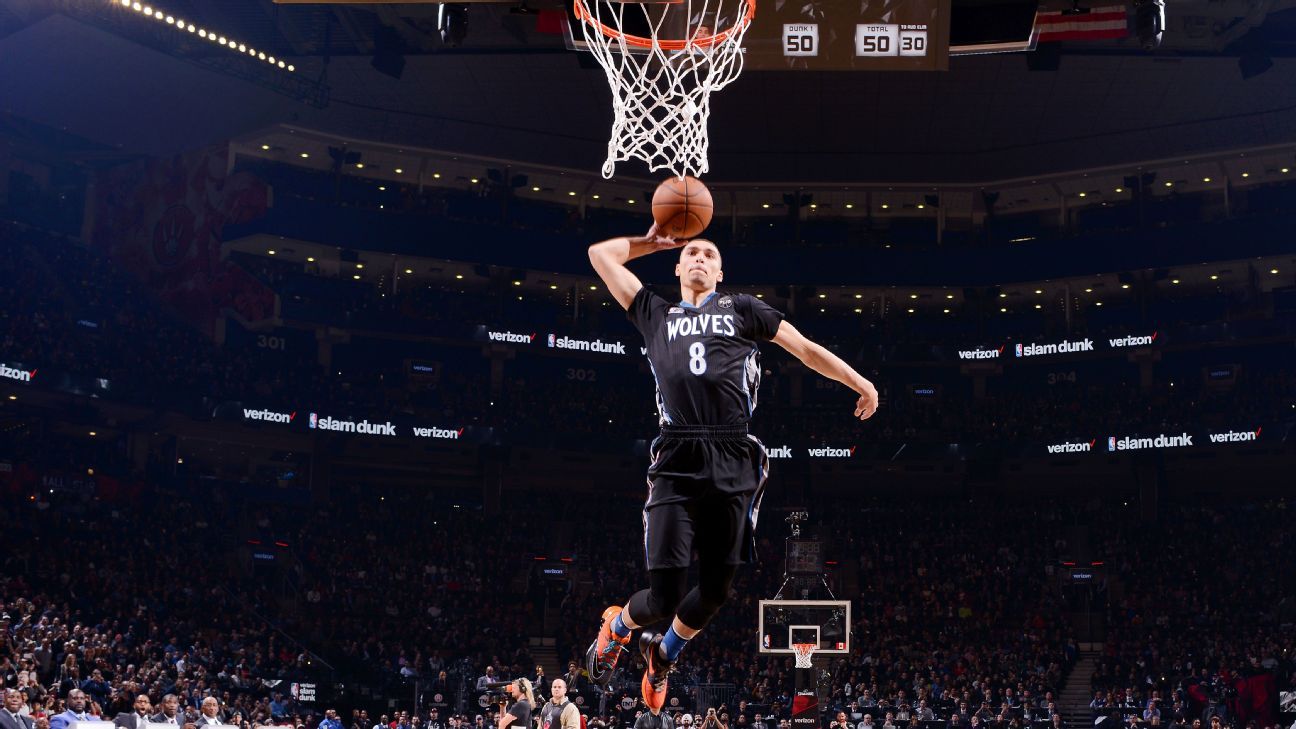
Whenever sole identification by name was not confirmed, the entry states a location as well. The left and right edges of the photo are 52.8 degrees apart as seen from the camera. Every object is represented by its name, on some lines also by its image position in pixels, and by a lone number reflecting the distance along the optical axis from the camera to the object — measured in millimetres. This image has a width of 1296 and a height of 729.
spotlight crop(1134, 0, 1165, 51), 15116
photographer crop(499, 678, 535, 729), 16000
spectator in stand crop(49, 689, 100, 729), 15908
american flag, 15953
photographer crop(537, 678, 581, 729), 15859
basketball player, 7352
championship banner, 42375
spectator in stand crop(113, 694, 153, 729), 15438
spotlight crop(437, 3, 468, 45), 15255
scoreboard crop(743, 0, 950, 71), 13727
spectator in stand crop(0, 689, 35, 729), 13891
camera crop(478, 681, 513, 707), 26820
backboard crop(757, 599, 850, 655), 29234
